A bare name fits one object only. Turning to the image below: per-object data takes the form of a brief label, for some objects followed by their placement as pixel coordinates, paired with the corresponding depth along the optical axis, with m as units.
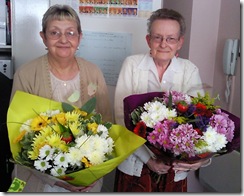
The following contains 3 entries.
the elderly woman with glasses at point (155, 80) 1.42
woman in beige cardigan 1.44
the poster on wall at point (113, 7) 2.12
